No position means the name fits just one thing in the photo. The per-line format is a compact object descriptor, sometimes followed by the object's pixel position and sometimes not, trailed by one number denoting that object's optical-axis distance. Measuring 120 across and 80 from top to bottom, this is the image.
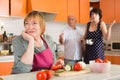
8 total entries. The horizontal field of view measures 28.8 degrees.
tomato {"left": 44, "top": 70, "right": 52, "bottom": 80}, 1.55
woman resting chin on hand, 1.81
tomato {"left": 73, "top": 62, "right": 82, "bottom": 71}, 1.86
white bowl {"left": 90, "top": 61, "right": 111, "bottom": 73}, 1.90
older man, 3.47
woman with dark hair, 3.18
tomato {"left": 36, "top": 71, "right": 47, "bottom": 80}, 1.50
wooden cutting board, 1.69
